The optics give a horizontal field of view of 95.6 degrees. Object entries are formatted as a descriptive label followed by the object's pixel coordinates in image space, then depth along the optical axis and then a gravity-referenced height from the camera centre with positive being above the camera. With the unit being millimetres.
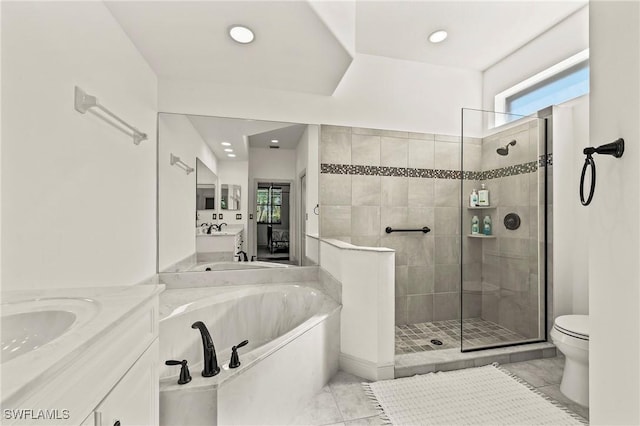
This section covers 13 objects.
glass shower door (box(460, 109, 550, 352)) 2449 -97
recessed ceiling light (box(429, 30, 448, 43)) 2506 +1593
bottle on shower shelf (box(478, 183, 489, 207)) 2590 +180
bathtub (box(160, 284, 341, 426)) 1174 -756
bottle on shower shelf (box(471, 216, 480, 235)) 2617 -76
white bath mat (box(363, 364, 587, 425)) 1579 -1097
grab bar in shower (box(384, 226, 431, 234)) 2857 -134
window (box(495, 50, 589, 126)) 2342 +1181
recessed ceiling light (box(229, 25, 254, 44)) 1789 +1146
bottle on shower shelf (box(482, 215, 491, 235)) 2613 -71
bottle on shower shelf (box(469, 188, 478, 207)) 2594 +162
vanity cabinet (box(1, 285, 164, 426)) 491 -326
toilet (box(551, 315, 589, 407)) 1703 -832
